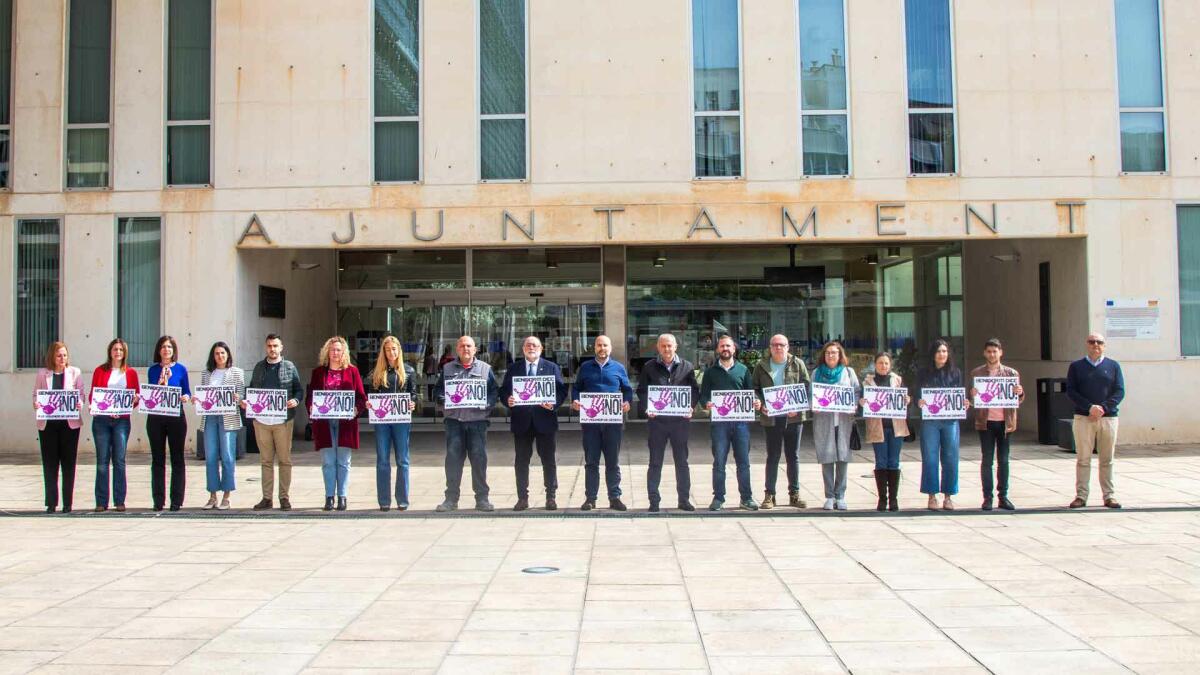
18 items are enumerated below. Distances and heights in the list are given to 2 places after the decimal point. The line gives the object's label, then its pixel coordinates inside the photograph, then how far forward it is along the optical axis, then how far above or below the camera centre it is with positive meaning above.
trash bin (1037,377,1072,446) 16.02 -0.71
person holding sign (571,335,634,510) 10.72 -0.66
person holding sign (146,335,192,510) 10.79 -0.61
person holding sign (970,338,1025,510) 10.49 -0.52
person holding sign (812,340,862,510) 10.63 -0.56
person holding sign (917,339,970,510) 10.54 -0.87
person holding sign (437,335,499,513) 10.61 -0.46
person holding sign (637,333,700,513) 10.67 -0.46
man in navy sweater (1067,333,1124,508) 10.59 -0.56
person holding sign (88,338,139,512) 10.77 -0.58
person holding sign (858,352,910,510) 10.45 -0.74
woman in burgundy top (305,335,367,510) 10.65 -0.53
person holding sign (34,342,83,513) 10.74 -0.52
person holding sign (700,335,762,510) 10.73 -0.59
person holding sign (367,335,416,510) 10.80 -0.64
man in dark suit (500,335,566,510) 10.73 -0.58
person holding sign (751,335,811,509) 10.69 -0.42
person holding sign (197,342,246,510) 10.79 -0.62
